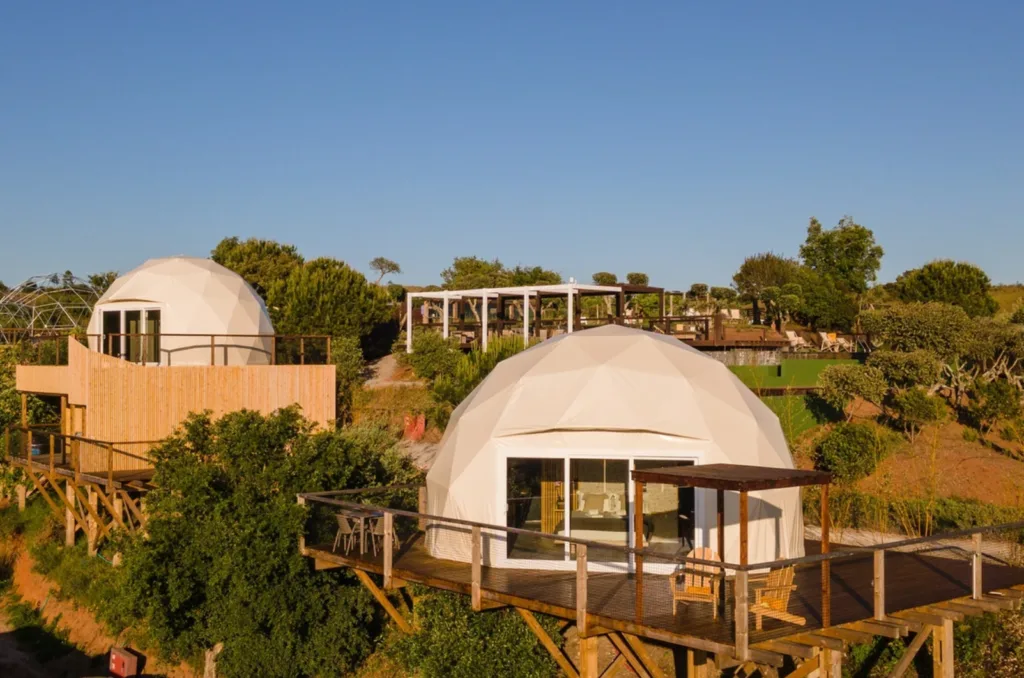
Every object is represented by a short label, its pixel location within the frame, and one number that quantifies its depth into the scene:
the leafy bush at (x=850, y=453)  25.22
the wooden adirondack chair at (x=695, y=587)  10.69
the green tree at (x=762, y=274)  63.01
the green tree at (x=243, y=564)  14.75
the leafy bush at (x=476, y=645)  13.48
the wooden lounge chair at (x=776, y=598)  10.30
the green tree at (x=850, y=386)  30.47
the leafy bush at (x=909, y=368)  31.47
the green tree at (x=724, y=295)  65.94
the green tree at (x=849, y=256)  61.78
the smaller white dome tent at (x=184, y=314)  23.83
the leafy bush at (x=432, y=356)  34.31
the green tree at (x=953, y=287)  47.28
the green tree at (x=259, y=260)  51.44
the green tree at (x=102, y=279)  62.94
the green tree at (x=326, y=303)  39.12
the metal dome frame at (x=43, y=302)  42.49
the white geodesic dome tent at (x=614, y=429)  13.49
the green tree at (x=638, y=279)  79.26
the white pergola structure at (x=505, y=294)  34.25
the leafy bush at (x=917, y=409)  28.67
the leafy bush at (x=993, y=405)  29.61
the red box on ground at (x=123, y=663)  15.68
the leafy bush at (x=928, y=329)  33.56
